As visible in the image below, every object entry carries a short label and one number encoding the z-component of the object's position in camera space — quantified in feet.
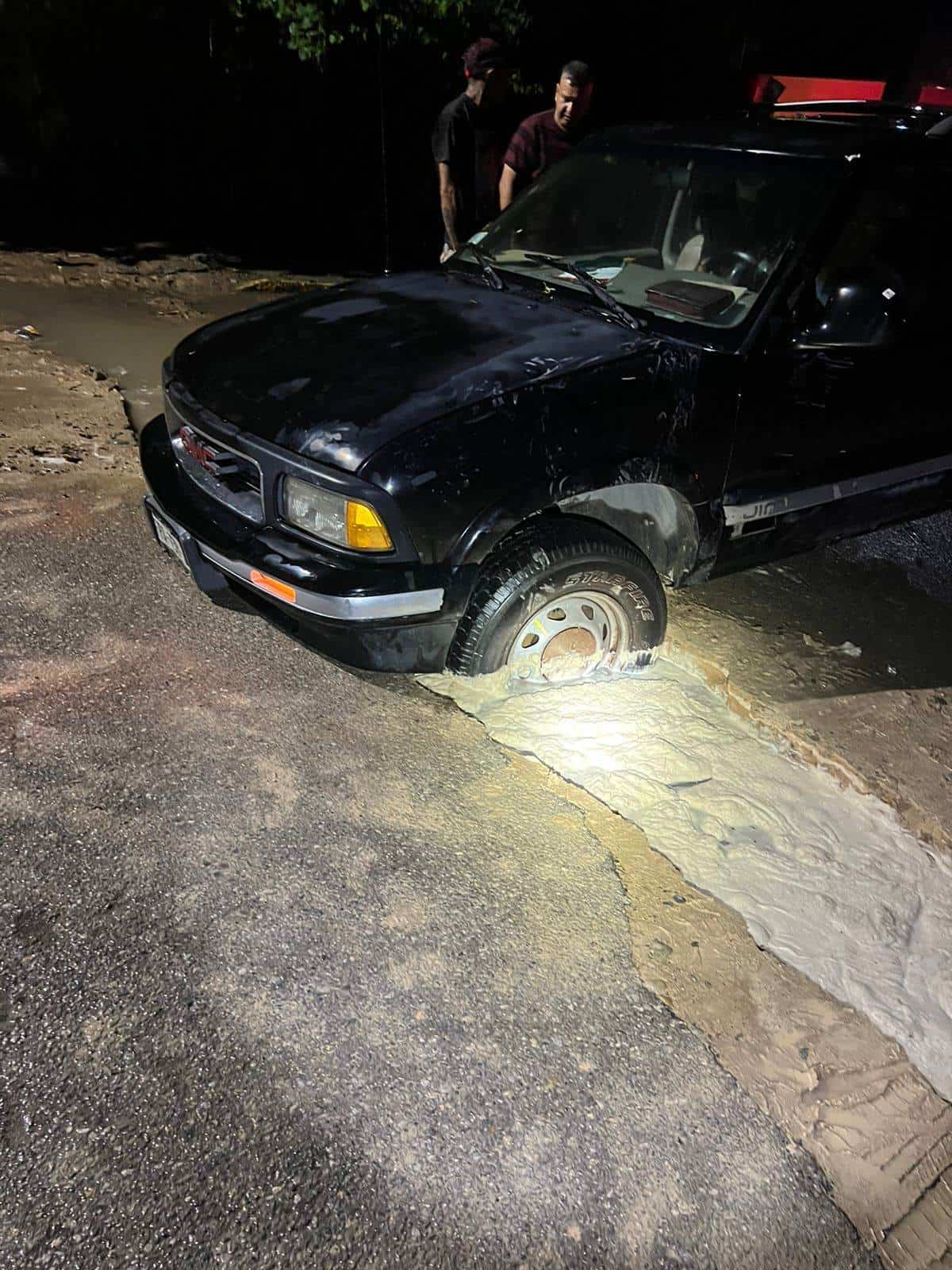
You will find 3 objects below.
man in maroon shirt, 17.11
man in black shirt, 18.06
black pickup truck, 8.40
